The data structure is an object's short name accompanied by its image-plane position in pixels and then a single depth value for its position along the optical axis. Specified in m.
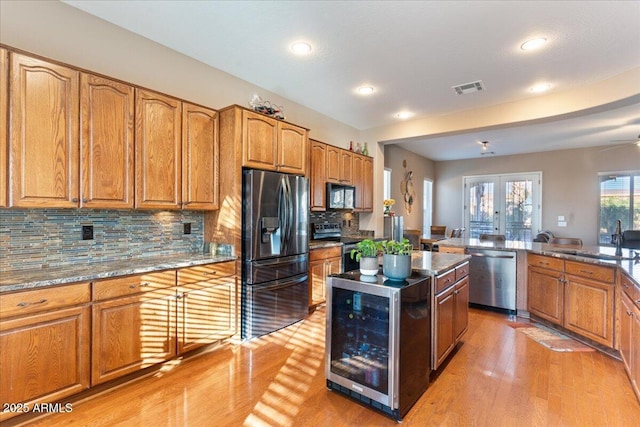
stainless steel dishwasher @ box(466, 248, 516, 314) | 3.89
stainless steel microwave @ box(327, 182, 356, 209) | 4.59
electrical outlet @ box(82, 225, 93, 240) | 2.48
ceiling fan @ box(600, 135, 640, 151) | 6.25
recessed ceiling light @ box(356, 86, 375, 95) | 3.85
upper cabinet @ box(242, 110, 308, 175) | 3.15
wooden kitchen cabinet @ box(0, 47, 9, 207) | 1.89
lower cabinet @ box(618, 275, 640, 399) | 2.15
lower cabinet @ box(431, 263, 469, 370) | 2.37
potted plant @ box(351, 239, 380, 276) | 2.22
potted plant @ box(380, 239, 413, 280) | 2.11
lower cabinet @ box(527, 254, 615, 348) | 2.85
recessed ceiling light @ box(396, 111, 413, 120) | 4.76
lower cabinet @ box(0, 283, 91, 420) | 1.80
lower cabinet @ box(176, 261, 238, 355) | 2.62
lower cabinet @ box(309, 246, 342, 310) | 3.96
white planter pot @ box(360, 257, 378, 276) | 2.22
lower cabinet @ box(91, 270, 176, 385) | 2.14
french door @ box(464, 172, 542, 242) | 7.59
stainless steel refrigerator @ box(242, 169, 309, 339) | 3.09
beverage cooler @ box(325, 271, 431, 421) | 1.92
